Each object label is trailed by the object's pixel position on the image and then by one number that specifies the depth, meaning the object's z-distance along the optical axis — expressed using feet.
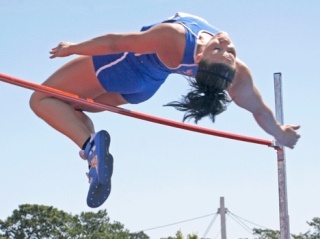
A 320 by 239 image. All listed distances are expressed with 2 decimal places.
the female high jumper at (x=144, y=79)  20.21
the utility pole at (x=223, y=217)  85.81
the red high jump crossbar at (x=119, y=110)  20.44
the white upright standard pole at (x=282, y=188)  26.07
